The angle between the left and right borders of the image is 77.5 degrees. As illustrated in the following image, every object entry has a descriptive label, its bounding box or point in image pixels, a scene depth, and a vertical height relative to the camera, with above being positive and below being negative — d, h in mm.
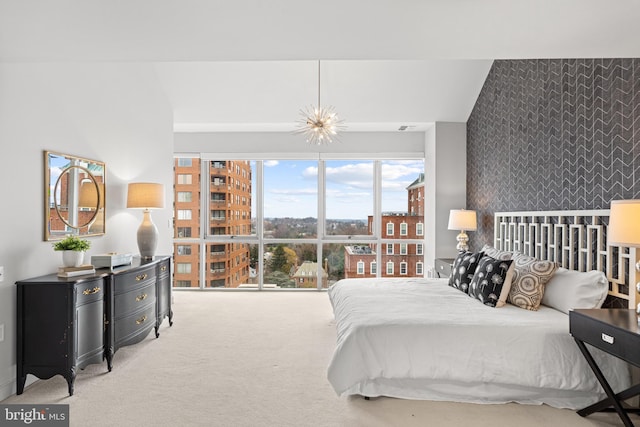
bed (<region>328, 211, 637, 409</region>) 2482 -876
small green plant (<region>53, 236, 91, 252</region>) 2928 -219
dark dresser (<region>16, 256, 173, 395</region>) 2635 -743
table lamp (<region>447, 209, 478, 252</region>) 5066 -48
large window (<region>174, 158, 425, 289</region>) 6344 -82
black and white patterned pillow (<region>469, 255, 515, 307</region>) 3078 -506
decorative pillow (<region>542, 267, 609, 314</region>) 2730 -507
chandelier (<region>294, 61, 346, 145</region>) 4148 +1175
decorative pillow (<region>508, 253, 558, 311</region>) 2996 -496
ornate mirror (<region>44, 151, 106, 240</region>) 3037 +162
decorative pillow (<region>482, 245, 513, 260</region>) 3616 -334
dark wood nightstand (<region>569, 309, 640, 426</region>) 1957 -622
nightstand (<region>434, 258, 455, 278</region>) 4846 -608
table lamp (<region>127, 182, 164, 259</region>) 3898 +106
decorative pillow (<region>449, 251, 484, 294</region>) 3590 -485
